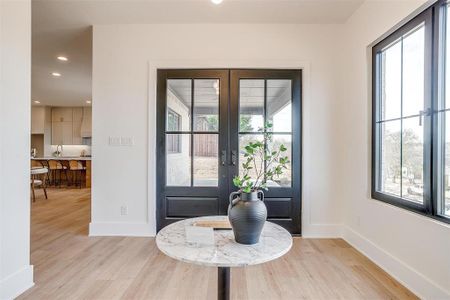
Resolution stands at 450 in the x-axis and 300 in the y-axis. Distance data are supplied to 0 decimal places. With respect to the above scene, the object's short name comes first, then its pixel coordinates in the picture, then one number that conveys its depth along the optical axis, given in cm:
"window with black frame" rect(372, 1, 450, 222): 193
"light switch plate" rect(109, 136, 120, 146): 330
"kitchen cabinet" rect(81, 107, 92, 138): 889
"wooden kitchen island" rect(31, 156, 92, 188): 718
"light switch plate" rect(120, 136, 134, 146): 330
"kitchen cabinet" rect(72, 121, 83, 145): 904
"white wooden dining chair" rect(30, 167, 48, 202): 546
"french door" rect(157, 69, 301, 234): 329
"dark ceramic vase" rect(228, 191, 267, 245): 127
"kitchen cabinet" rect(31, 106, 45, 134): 890
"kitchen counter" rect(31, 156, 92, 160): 733
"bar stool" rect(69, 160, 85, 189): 721
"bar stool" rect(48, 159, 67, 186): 720
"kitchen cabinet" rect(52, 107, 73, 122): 911
